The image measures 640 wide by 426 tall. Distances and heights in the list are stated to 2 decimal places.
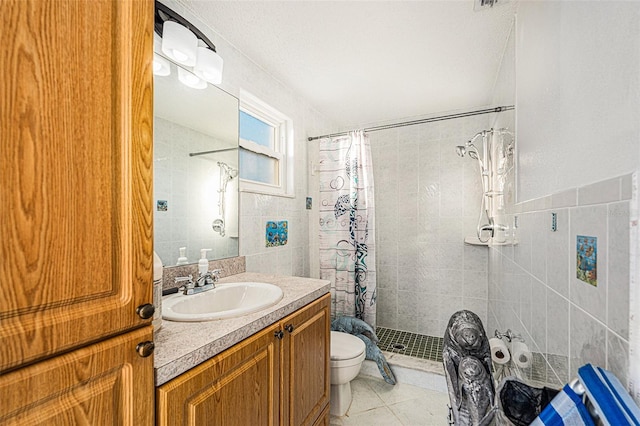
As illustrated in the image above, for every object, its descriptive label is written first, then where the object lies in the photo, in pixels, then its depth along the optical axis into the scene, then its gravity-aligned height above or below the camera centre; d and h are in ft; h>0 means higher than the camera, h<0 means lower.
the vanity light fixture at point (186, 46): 4.33 +2.66
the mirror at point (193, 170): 4.59 +0.74
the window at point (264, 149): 6.56 +1.59
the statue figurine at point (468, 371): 3.00 -1.72
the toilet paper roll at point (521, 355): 3.62 -1.88
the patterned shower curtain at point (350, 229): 7.95 -0.46
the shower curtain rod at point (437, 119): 5.60 +2.22
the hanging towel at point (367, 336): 7.25 -3.25
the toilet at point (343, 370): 5.95 -3.26
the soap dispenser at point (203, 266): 4.71 -0.89
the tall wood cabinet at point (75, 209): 1.46 +0.01
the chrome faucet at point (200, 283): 4.34 -1.12
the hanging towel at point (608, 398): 1.30 -0.90
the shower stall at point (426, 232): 8.97 -0.62
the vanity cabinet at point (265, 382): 2.46 -1.85
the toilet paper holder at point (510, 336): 4.21 -1.99
